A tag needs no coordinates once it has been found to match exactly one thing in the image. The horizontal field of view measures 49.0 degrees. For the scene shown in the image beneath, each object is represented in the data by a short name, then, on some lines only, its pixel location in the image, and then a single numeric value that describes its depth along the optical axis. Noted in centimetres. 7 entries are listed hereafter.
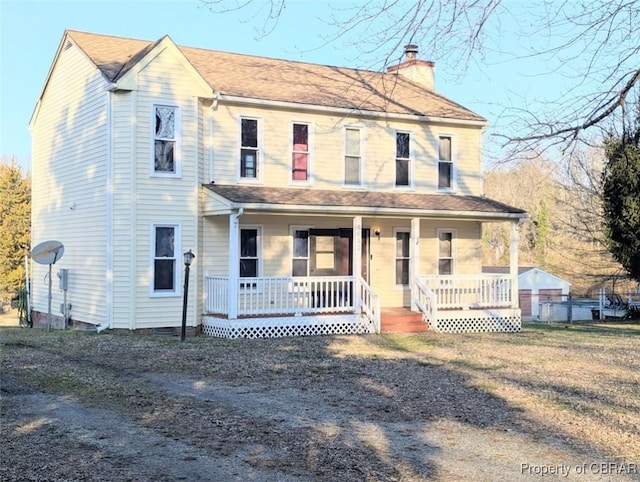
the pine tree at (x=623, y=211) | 2084
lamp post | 1472
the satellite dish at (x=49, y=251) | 1738
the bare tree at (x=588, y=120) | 717
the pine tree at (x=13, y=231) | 3516
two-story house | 1628
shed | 3862
